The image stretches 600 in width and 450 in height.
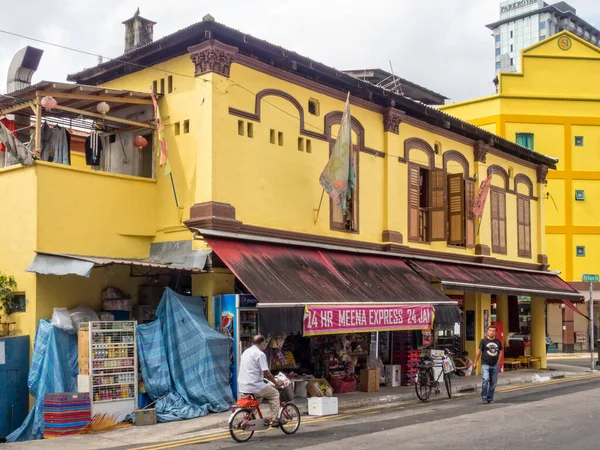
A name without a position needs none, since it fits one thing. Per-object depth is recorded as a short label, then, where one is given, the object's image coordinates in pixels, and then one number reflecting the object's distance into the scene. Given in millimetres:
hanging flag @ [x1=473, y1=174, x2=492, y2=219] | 26297
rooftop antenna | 29702
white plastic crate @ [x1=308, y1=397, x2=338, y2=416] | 16062
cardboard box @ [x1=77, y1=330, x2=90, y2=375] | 14992
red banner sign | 16844
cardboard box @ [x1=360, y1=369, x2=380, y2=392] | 20156
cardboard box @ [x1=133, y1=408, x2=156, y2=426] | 14938
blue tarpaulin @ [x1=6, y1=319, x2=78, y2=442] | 14961
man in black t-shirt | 18234
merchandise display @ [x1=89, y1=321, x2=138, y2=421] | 14906
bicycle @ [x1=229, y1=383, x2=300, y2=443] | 12758
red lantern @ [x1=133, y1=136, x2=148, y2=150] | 18609
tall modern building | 129750
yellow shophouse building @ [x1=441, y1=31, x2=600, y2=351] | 43031
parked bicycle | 18984
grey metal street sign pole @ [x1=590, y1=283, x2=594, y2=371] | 29375
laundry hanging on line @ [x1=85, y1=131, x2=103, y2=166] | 19094
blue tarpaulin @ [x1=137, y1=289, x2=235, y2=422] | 15789
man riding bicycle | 13086
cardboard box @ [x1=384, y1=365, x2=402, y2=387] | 21703
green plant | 16453
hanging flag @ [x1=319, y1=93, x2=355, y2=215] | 18859
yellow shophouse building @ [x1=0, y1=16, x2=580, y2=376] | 16578
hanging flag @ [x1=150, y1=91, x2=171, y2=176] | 17656
